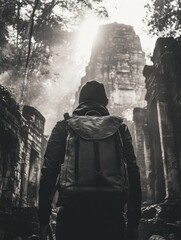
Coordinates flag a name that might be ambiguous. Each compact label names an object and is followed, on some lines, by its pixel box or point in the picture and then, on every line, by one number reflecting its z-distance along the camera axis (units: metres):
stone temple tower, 27.06
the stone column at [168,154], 8.76
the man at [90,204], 1.90
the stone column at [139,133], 14.23
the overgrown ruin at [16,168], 7.39
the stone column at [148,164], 11.31
